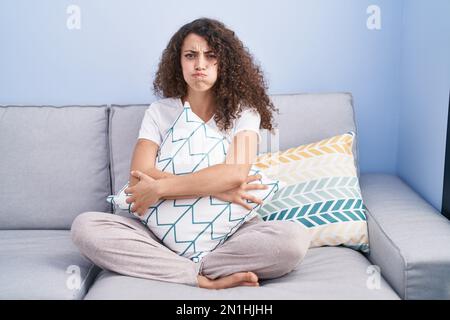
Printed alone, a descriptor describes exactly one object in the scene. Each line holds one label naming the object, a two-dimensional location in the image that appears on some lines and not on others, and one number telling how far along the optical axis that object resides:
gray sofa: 1.44
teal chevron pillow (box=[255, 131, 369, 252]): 1.72
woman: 1.51
